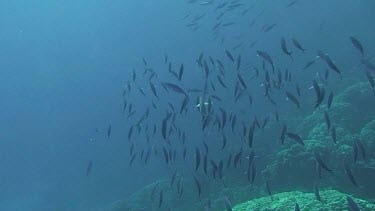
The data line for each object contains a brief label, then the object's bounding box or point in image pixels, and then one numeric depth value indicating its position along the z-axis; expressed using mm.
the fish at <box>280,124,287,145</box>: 6658
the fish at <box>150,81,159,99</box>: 7965
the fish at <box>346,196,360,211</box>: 5195
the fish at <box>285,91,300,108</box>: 6738
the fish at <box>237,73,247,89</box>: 7095
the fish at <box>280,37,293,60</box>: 6863
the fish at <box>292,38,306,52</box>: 6807
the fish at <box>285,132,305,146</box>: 6338
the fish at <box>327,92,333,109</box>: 6659
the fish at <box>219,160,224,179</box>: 6967
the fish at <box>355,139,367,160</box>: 6578
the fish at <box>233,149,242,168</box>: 6637
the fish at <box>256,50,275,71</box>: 7395
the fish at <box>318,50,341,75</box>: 5867
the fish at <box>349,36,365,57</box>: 6000
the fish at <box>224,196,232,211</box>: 6133
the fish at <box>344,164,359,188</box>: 5720
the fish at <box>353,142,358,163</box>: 6703
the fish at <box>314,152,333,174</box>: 5827
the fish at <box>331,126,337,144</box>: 7028
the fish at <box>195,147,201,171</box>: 6469
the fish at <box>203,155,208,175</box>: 6555
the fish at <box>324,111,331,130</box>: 6548
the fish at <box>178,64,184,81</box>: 7629
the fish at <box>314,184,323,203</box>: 6937
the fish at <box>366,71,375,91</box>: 5918
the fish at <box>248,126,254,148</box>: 6258
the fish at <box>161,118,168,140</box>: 6555
